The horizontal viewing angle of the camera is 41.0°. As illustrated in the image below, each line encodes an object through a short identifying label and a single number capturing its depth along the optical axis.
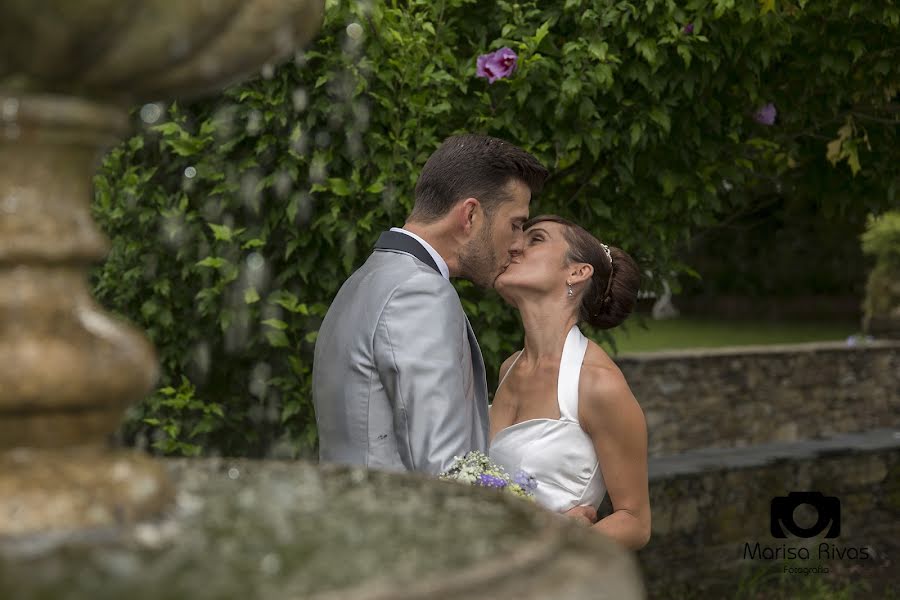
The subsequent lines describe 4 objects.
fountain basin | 1.10
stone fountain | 1.14
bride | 3.89
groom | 3.04
